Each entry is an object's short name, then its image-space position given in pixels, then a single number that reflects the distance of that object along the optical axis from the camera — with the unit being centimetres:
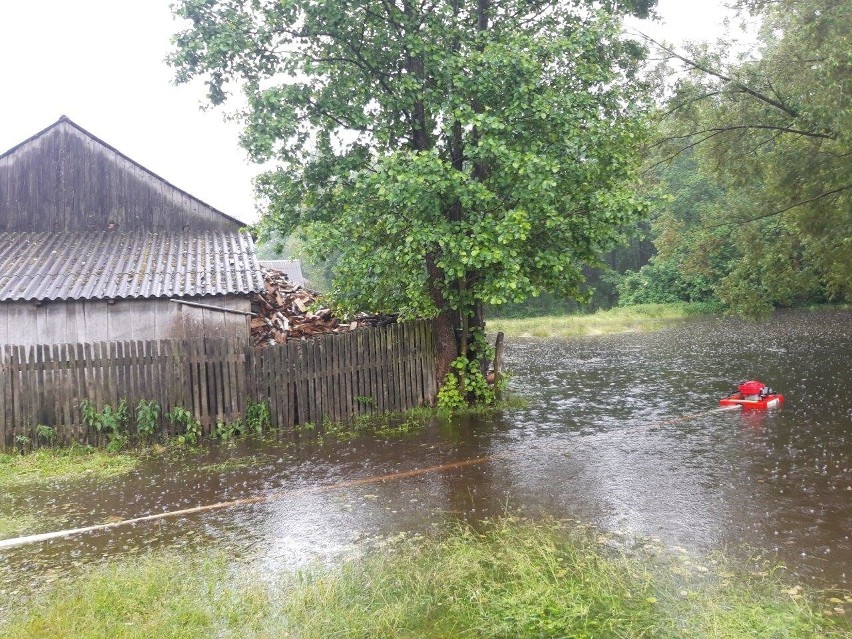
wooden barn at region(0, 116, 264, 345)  1188
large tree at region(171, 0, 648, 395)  1059
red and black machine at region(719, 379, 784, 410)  1227
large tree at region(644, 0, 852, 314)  1288
